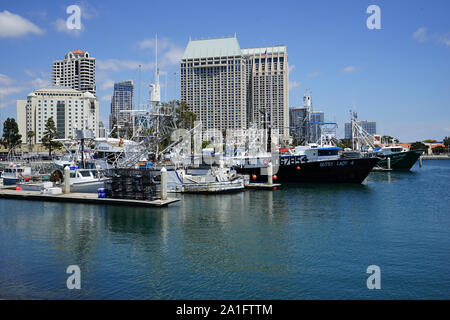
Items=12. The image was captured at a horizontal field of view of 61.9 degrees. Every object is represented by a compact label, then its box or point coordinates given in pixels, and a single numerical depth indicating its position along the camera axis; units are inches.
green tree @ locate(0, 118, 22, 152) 3983.8
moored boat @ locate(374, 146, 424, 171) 3860.7
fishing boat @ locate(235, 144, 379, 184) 2420.0
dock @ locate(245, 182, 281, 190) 2085.4
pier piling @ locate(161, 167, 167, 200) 1391.5
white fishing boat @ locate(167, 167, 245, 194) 1866.4
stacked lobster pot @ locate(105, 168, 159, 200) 1412.9
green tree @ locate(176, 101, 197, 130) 3472.0
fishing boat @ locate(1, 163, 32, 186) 2237.6
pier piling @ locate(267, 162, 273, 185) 2150.6
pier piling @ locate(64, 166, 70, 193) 1622.9
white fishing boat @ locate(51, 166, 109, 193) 1692.9
